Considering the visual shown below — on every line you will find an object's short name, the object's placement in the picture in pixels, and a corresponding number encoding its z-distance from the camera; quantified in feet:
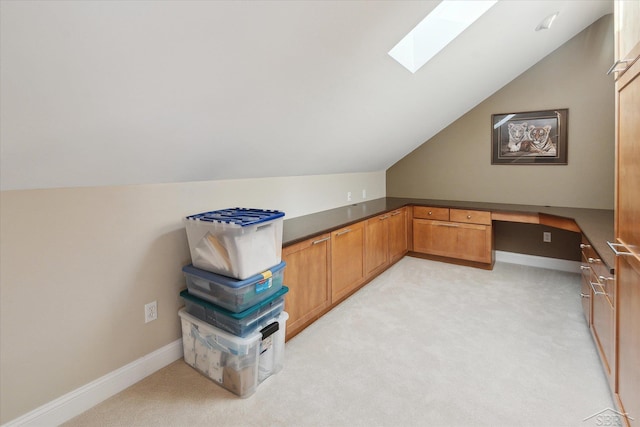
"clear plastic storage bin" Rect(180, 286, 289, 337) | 6.16
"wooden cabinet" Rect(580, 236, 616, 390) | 5.74
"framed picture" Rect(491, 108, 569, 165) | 12.51
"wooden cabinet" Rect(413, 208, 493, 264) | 12.82
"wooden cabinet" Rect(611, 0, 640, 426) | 4.20
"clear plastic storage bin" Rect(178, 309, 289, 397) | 6.14
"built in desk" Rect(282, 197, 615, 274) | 8.16
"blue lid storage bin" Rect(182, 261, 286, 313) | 6.18
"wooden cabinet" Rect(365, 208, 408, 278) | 11.67
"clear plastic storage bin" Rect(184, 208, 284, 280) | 6.16
